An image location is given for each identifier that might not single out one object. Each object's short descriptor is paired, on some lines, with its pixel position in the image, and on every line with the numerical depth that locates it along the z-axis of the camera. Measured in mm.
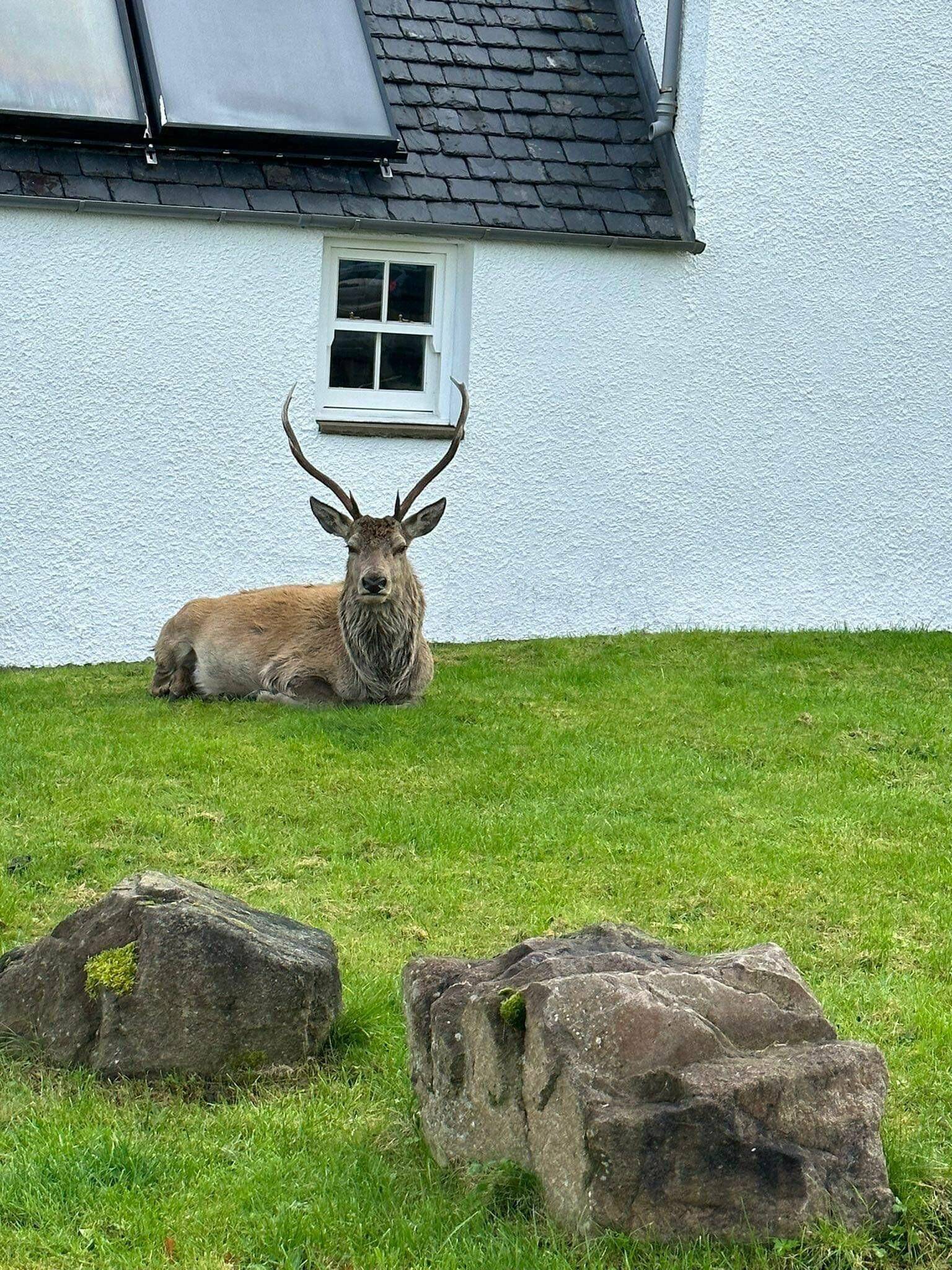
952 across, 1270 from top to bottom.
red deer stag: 10883
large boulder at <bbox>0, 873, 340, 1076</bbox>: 4996
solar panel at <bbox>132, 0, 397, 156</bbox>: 12500
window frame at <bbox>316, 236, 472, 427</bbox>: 13156
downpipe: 13578
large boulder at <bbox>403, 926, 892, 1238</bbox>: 3934
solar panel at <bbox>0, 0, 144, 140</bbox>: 12117
